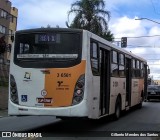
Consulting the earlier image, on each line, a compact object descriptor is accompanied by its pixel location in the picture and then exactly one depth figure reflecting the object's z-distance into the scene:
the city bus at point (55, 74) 8.31
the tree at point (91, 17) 33.79
